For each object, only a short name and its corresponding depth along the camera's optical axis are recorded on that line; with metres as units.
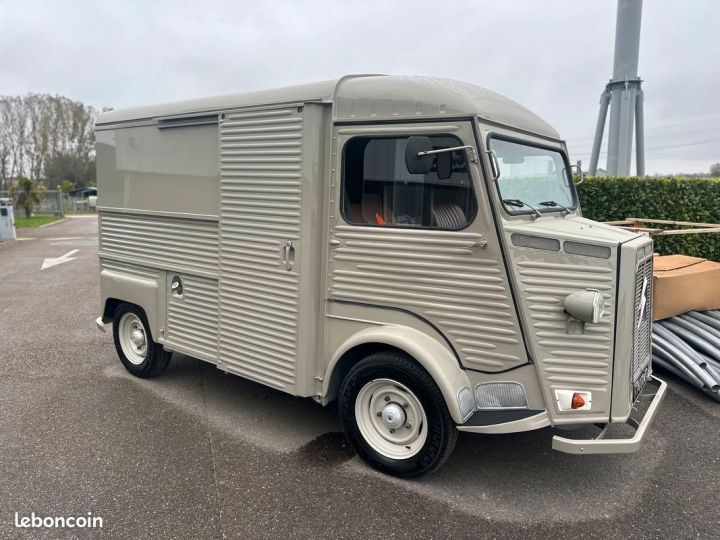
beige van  3.15
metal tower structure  9.97
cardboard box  5.29
